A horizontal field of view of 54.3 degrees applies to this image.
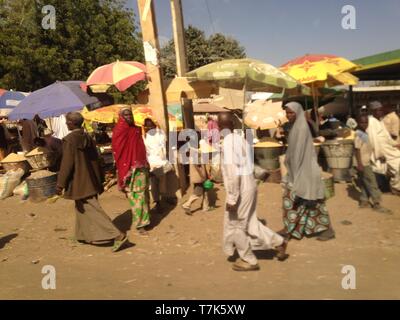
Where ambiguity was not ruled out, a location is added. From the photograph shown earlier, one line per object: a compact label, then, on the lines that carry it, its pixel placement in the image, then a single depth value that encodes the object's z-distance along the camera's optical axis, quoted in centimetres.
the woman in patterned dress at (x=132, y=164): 573
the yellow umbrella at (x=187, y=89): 786
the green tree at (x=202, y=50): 2812
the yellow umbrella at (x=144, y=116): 833
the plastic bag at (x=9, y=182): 919
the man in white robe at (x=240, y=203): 419
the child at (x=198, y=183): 693
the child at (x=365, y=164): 616
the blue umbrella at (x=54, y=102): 824
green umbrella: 656
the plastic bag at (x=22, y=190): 881
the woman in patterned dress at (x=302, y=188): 491
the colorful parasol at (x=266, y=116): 1091
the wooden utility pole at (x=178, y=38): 830
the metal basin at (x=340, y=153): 841
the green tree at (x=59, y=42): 1678
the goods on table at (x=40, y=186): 849
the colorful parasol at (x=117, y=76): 731
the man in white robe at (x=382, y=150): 648
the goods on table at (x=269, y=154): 891
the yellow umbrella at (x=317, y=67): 805
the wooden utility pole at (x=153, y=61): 716
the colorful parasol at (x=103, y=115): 950
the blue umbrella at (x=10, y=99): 1056
